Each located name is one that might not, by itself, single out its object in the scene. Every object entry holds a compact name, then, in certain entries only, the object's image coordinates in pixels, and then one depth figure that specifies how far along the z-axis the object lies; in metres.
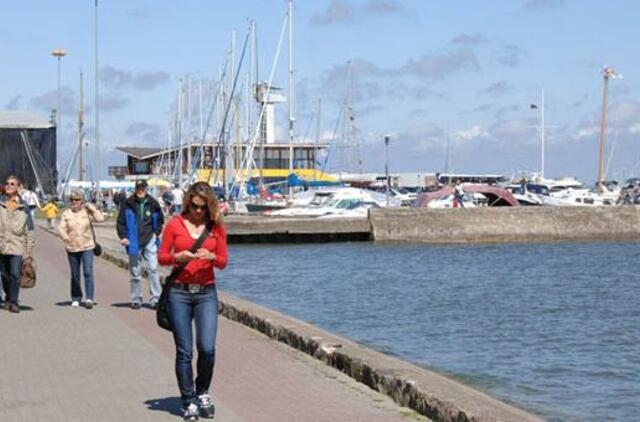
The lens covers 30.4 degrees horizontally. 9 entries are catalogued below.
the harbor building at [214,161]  75.88
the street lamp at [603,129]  84.52
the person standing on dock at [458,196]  57.95
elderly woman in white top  16.36
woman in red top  8.62
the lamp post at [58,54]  67.81
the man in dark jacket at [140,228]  16.19
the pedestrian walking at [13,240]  15.56
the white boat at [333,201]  60.25
